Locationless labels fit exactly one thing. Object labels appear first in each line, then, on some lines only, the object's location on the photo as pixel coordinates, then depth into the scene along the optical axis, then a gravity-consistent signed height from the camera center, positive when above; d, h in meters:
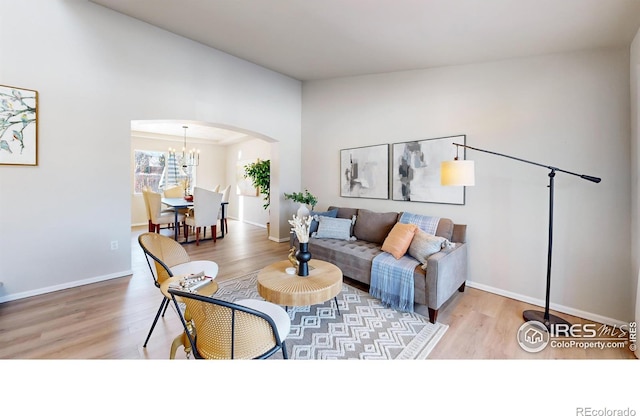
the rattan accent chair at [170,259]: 2.09 -0.50
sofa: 2.35 -0.53
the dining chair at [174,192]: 6.68 +0.32
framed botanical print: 2.57 +0.79
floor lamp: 2.32 +0.26
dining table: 5.23 -0.02
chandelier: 6.67 +1.33
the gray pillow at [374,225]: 3.53 -0.27
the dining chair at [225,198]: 6.21 +0.17
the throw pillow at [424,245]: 2.62 -0.40
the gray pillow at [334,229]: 3.71 -0.33
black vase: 2.25 -0.47
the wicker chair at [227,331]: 1.21 -0.63
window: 6.94 +0.98
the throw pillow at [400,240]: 2.83 -0.38
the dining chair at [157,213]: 5.22 -0.19
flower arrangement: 2.25 -0.23
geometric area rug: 1.92 -1.07
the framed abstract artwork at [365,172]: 3.97 +0.56
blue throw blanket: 2.50 -0.75
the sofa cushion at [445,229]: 3.04 -0.26
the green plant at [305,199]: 4.66 +0.12
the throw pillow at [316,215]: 4.05 -0.15
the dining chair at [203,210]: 4.96 -0.11
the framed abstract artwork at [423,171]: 3.25 +0.50
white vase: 4.45 -0.11
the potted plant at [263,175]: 5.84 +0.69
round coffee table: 1.95 -0.65
